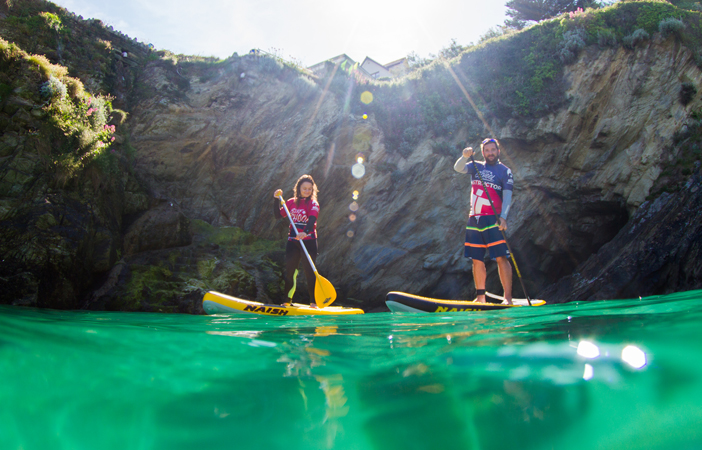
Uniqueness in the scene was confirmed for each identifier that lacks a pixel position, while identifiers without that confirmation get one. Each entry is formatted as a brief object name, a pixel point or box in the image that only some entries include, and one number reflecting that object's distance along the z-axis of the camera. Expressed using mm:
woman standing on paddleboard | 5848
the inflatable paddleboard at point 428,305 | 4520
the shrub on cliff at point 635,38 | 8430
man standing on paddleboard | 5238
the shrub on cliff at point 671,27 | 8141
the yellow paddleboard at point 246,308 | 4898
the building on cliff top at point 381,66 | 28797
